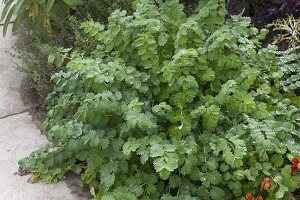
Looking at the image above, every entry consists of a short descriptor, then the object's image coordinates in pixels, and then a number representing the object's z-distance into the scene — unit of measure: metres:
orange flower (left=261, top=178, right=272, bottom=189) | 2.46
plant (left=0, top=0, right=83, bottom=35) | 3.93
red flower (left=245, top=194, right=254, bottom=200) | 2.49
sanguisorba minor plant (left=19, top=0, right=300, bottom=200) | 2.53
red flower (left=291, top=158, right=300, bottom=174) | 2.48
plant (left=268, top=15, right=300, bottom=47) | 3.44
